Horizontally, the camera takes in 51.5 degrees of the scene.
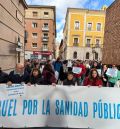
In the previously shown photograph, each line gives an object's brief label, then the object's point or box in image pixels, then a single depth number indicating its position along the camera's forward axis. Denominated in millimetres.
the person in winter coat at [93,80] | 3181
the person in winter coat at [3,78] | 3293
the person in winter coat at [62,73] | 5477
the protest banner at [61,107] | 2771
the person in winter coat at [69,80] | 3237
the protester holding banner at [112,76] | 4788
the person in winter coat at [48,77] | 3471
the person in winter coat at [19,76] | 3216
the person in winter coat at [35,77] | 3292
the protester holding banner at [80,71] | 5406
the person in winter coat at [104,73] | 4594
